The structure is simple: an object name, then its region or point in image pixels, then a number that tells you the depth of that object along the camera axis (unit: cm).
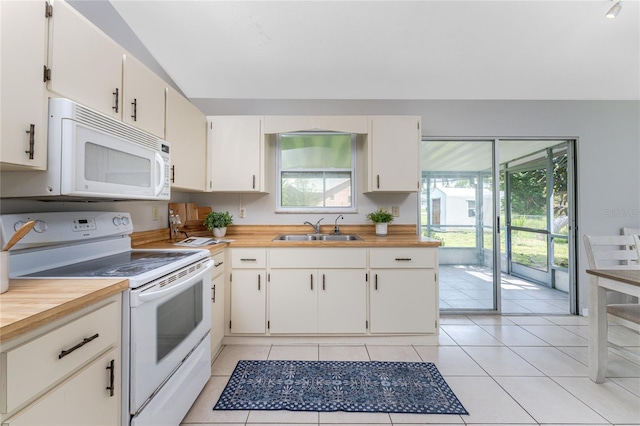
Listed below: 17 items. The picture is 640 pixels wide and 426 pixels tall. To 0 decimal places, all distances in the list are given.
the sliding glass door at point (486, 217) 305
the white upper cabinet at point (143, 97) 157
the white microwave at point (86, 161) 112
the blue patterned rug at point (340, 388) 160
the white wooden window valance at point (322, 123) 261
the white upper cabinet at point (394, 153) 259
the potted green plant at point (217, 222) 262
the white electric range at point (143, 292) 113
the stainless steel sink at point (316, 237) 277
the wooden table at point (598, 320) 175
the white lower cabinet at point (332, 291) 228
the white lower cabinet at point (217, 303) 205
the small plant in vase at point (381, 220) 272
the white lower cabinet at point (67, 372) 69
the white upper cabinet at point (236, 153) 258
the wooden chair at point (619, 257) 172
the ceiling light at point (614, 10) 196
